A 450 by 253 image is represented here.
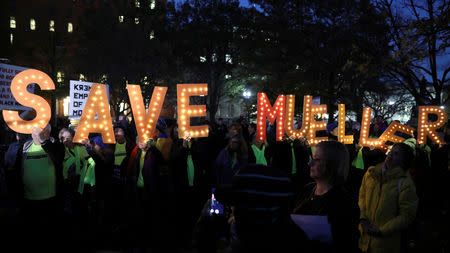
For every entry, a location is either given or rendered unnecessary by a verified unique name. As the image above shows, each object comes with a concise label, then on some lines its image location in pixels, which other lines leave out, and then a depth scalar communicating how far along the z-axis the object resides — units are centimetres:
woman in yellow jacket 348
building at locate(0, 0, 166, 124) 2356
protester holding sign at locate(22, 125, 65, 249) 539
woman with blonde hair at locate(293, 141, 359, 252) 237
